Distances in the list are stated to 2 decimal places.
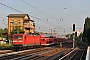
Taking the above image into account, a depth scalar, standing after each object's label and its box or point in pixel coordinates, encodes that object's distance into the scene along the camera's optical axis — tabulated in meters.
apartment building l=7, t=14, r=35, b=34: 95.59
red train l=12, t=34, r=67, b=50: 39.41
